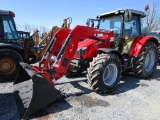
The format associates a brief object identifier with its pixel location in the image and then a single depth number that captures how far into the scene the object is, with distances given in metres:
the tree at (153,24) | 17.59
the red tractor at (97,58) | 2.47
